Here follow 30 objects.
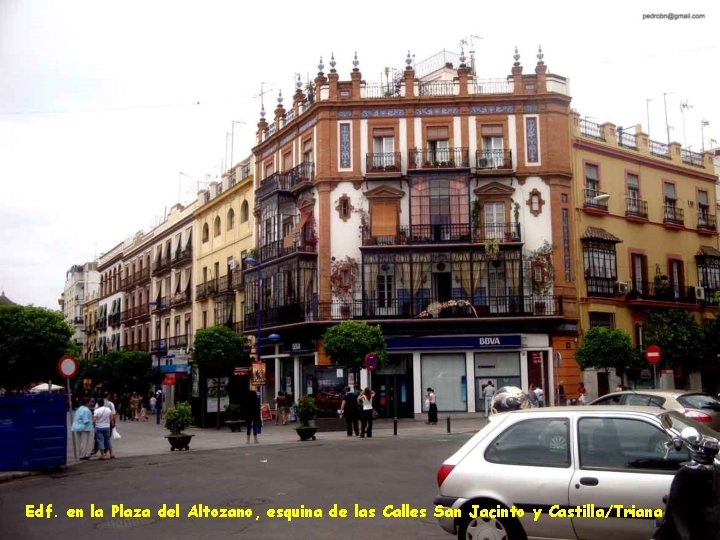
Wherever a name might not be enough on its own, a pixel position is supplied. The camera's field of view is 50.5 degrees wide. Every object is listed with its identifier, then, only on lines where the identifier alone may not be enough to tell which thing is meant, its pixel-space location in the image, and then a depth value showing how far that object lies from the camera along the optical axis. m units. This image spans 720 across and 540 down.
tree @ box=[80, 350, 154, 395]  50.81
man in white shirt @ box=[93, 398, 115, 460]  20.20
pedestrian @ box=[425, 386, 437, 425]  29.96
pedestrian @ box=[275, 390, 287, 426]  35.06
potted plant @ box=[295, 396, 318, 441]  23.70
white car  6.68
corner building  35.84
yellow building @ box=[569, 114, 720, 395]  37.56
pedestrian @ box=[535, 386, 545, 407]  29.88
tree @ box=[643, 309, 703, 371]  35.25
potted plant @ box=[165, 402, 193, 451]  21.52
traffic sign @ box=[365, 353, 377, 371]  26.89
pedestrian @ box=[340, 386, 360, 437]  24.91
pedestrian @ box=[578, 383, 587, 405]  31.72
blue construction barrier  17.09
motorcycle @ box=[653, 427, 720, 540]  5.52
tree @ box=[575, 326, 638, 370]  32.66
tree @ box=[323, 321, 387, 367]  31.05
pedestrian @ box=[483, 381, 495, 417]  31.87
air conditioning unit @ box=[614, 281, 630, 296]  38.06
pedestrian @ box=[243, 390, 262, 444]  23.98
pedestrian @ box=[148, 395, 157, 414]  51.69
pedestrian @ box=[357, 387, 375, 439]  24.28
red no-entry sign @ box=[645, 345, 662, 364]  26.89
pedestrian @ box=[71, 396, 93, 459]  20.05
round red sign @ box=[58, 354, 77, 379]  20.31
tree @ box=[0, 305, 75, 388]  27.12
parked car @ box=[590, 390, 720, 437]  14.85
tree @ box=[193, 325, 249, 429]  31.94
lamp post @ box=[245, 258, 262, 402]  32.10
